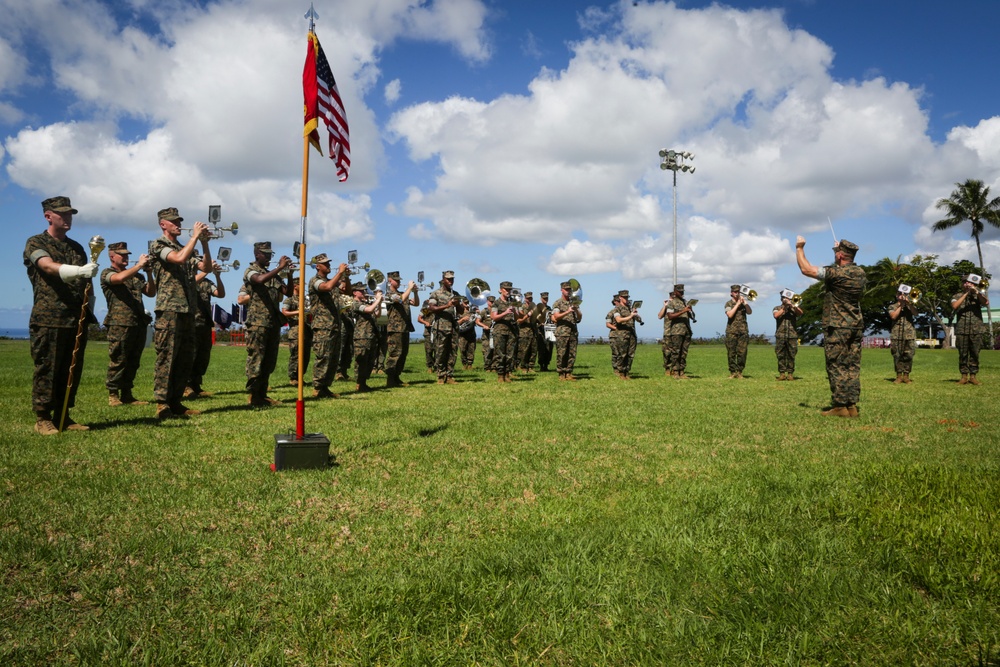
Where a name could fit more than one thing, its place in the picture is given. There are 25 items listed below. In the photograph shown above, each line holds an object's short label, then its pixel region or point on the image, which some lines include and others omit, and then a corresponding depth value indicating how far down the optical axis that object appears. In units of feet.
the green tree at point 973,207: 201.05
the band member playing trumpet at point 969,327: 50.90
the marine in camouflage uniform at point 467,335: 68.18
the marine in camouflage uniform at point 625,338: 59.00
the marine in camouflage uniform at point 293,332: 44.45
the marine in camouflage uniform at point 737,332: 60.64
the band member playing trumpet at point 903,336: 55.06
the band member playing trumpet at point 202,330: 37.78
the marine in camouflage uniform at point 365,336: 43.68
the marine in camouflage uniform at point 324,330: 38.52
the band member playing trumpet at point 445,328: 50.65
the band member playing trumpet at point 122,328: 33.83
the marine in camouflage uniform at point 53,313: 23.84
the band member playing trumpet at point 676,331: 61.67
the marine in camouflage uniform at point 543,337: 68.32
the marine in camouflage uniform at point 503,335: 54.03
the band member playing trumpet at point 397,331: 47.80
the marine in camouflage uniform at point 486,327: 67.56
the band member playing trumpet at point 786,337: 59.57
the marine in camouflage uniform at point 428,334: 61.11
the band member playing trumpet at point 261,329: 33.73
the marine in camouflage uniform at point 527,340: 65.46
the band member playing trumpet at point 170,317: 27.89
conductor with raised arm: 31.78
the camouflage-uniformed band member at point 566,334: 56.34
